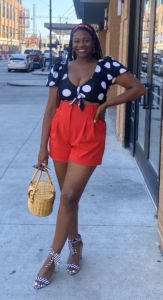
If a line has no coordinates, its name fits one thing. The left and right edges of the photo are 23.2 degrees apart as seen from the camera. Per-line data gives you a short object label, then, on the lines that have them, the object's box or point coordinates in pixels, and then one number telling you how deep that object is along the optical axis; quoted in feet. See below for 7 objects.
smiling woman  8.68
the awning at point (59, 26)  101.54
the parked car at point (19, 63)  95.96
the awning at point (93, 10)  39.26
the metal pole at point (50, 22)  102.90
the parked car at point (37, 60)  115.61
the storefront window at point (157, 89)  14.22
